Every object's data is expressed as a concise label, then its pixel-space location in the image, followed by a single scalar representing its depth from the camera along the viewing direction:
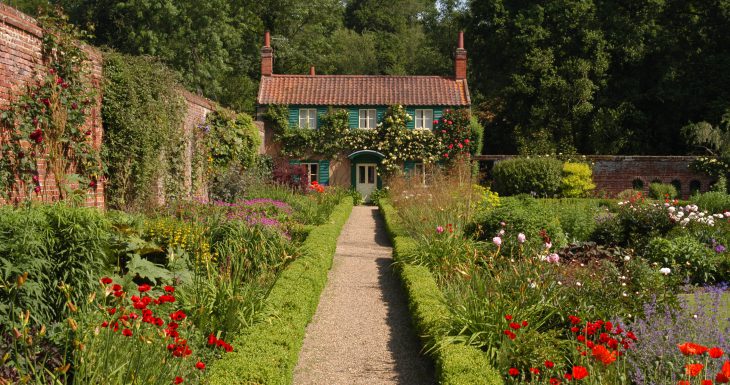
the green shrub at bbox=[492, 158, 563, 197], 22.27
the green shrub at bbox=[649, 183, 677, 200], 23.17
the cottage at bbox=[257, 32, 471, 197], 26.00
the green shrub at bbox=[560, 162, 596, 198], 22.73
